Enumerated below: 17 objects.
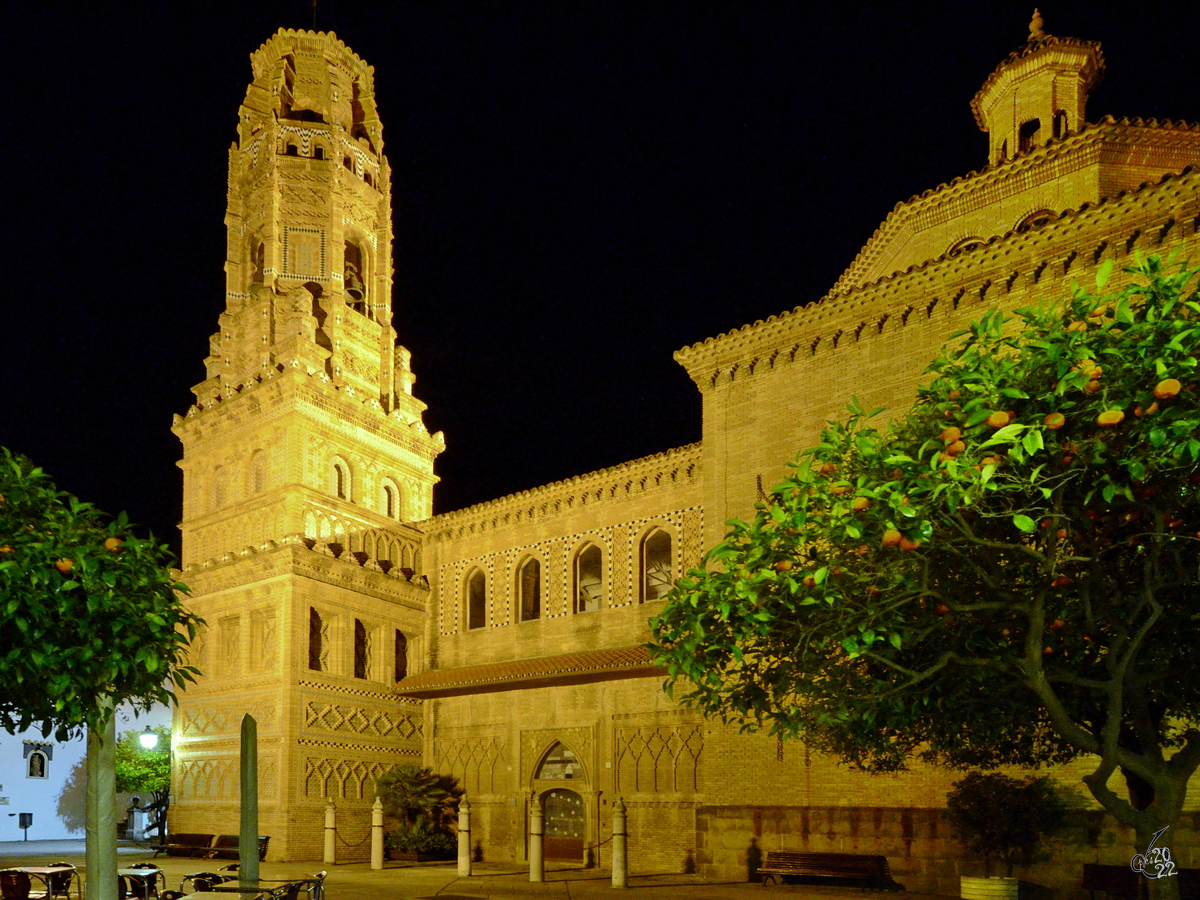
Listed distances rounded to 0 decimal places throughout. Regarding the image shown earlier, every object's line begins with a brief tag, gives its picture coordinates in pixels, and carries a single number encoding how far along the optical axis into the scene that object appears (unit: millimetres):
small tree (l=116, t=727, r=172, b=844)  41000
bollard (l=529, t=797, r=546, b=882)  21500
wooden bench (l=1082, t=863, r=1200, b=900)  14718
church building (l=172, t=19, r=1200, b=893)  19375
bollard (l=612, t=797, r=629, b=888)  20094
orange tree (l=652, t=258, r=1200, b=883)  8625
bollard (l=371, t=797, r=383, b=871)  24828
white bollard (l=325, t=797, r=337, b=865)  25188
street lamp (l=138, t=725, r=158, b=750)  24438
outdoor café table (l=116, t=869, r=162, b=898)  15641
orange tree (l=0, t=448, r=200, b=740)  9227
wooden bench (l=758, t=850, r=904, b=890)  17859
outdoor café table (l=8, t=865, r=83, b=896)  15583
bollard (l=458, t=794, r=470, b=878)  23172
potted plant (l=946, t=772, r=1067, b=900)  16156
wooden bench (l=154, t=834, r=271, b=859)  25795
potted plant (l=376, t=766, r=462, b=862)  26547
